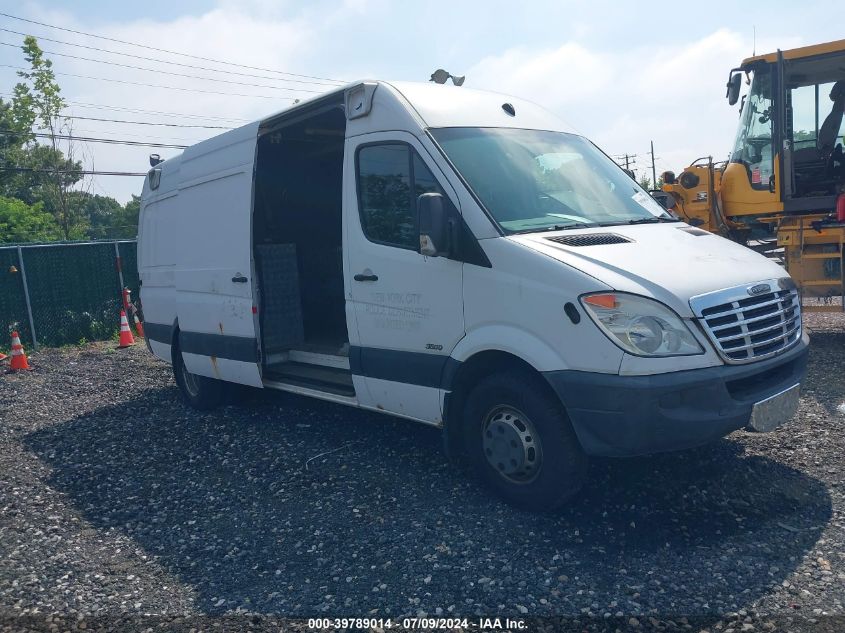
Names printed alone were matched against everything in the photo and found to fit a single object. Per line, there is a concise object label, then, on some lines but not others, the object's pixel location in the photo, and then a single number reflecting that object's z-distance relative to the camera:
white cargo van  3.85
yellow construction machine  9.16
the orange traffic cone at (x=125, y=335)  13.34
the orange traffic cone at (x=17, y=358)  11.48
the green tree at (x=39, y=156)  27.80
